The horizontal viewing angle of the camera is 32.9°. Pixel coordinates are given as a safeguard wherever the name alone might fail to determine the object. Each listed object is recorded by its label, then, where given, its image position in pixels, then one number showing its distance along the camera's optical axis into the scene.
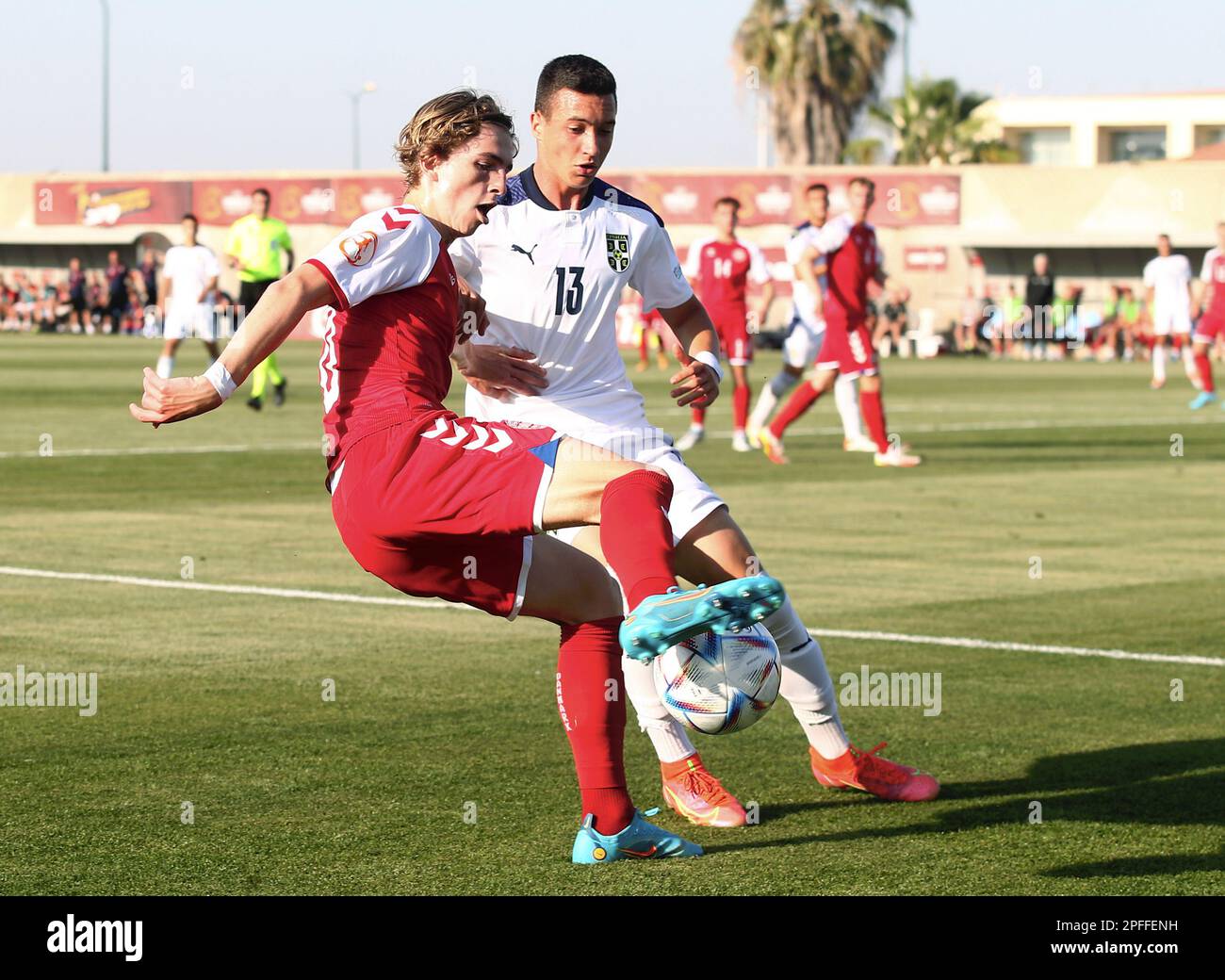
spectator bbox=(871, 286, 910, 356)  51.19
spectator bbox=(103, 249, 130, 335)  59.00
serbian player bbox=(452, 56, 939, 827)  6.24
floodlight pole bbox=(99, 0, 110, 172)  74.38
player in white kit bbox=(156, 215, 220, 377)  25.28
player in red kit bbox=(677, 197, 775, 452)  22.08
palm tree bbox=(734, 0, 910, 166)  72.69
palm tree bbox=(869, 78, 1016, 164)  78.44
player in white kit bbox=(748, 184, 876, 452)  18.72
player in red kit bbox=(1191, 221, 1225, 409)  27.92
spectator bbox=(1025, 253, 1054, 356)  42.88
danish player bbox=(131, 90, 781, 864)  4.97
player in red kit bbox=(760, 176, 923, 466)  18.69
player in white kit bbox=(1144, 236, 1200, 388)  33.25
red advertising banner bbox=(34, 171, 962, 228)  56.50
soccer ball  4.78
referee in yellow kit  24.72
